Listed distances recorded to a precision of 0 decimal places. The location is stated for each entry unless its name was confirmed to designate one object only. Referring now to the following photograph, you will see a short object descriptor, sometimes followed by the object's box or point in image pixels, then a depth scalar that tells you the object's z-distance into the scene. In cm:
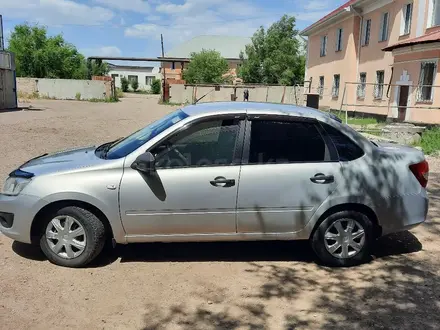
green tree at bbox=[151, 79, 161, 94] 7469
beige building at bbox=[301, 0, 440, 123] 1855
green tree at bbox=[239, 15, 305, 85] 5222
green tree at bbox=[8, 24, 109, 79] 5359
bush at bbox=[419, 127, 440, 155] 1261
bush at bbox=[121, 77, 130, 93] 8050
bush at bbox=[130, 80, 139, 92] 8400
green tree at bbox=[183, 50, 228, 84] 5831
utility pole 4209
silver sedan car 420
